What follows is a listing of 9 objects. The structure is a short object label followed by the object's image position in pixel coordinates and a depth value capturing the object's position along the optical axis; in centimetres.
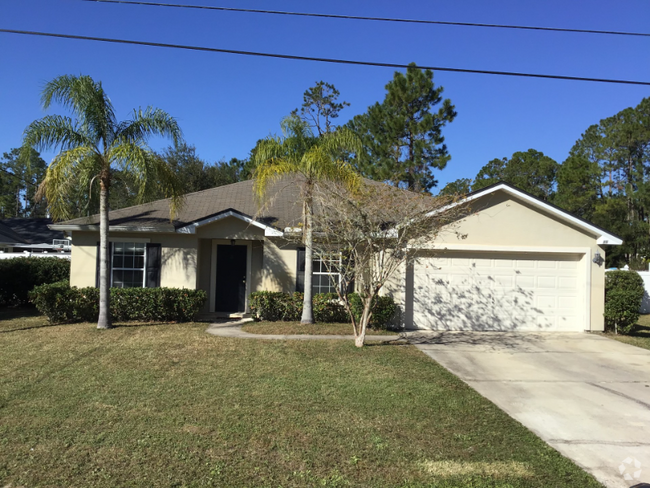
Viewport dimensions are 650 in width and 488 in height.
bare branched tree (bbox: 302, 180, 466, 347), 873
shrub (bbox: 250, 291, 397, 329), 1186
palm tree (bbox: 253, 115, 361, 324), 1023
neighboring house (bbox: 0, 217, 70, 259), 2619
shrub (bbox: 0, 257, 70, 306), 1473
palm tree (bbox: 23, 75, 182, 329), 1011
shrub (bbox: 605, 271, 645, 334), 1188
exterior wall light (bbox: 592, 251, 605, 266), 1208
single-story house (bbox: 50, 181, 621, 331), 1209
